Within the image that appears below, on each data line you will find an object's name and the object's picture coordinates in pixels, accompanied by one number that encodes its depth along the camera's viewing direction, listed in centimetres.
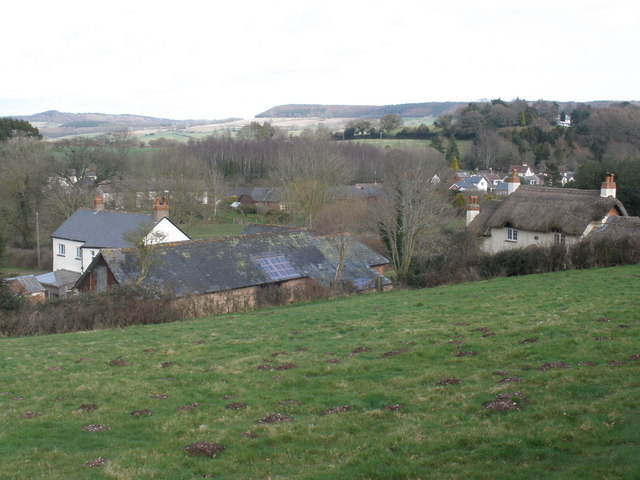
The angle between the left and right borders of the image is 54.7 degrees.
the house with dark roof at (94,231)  3972
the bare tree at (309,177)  5834
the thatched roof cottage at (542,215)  3662
